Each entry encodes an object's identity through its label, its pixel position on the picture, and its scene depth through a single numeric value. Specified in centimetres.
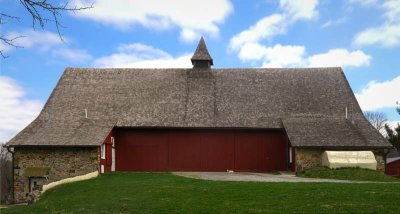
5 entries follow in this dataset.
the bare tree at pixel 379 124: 6894
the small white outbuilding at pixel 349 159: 2617
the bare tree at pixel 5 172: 4394
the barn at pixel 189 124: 2688
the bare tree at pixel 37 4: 639
